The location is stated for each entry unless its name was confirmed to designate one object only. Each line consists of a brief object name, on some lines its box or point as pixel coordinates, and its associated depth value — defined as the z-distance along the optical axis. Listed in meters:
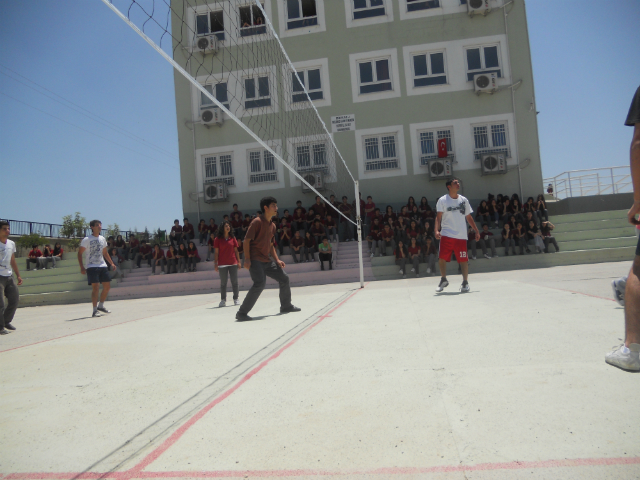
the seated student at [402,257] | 14.52
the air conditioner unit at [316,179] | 18.88
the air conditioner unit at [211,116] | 20.11
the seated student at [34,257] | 19.33
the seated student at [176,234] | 18.47
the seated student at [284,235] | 16.62
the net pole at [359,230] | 10.91
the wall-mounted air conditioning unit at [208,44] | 19.41
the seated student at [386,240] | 15.71
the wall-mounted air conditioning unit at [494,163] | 18.23
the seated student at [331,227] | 17.50
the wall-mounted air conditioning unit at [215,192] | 19.94
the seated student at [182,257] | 16.78
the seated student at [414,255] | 14.52
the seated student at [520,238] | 14.88
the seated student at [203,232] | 18.72
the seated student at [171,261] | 16.84
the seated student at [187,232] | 18.75
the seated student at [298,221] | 17.52
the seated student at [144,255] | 18.75
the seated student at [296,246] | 16.27
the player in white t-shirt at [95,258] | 8.72
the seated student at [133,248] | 18.97
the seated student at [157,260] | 17.05
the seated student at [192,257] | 16.73
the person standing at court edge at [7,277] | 7.21
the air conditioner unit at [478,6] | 18.58
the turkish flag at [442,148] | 18.98
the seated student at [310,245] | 16.19
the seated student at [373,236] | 15.89
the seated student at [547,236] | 14.82
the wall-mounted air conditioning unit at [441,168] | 18.50
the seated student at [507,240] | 14.89
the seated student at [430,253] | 14.41
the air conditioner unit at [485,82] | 18.42
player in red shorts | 7.60
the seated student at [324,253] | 15.27
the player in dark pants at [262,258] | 6.15
